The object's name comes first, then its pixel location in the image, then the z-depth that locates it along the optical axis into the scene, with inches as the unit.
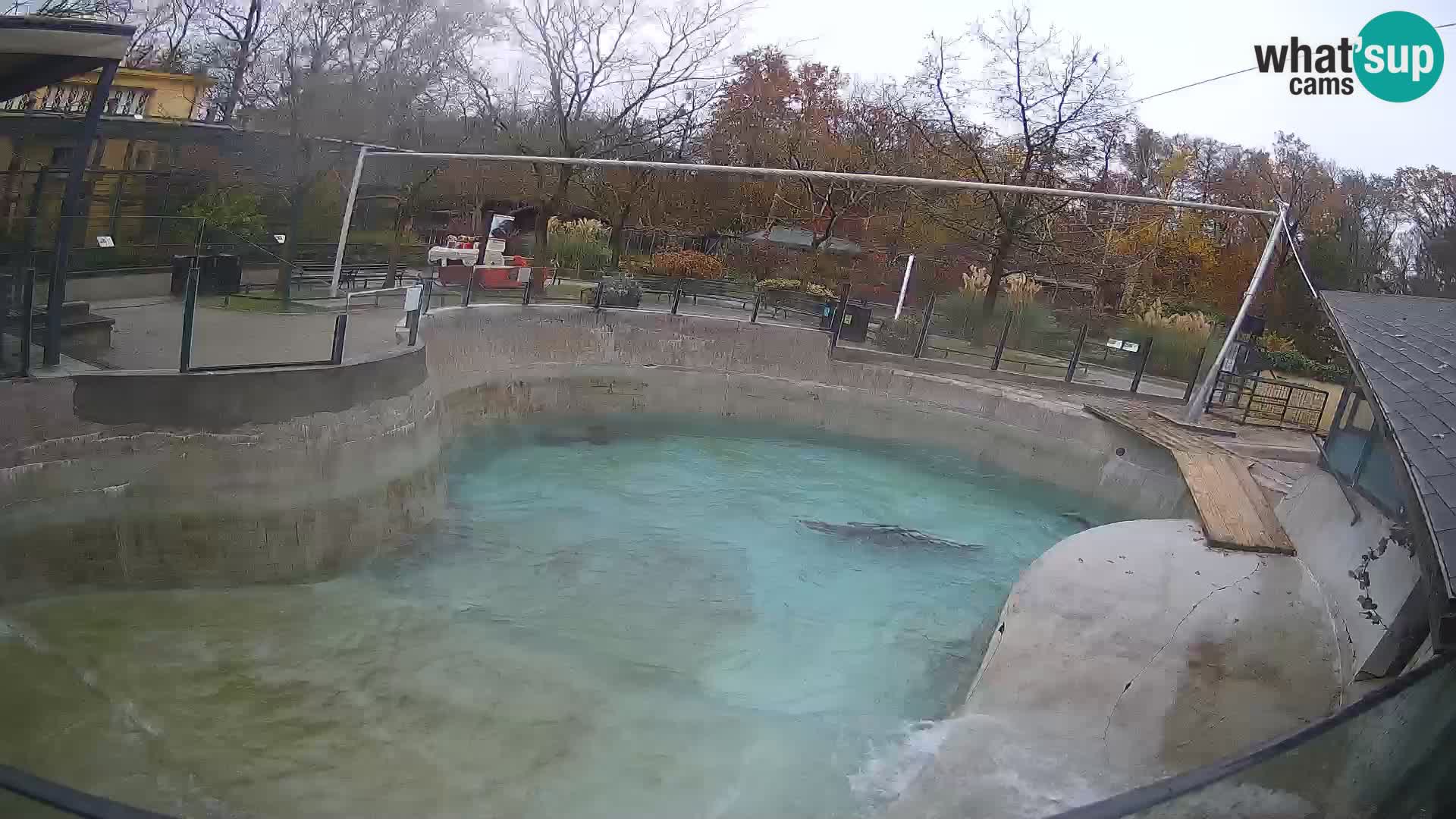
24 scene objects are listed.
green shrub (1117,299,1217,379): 753.0
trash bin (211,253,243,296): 457.1
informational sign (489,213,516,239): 928.3
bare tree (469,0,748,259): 906.7
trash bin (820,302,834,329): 744.3
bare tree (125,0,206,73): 783.1
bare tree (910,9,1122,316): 922.1
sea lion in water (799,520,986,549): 500.7
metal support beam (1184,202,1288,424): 553.0
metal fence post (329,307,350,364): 381.7
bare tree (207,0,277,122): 770.2
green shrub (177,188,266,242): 551.8
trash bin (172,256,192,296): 466.9
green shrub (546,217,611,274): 858.8
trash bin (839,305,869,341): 749.9
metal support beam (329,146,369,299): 526.6
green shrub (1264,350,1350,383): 869.2
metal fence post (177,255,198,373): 333.7
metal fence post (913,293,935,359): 725.3
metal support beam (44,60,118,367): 310.5
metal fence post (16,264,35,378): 302.0
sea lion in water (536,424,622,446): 605.8
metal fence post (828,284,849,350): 717.9
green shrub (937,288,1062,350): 753.0
